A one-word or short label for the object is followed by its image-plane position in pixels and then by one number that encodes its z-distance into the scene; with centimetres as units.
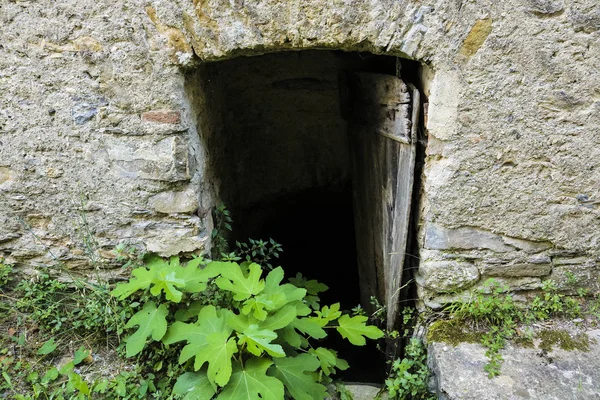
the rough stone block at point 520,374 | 181
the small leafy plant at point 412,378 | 208
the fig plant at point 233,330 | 179
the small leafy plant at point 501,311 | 212
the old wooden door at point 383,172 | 221
